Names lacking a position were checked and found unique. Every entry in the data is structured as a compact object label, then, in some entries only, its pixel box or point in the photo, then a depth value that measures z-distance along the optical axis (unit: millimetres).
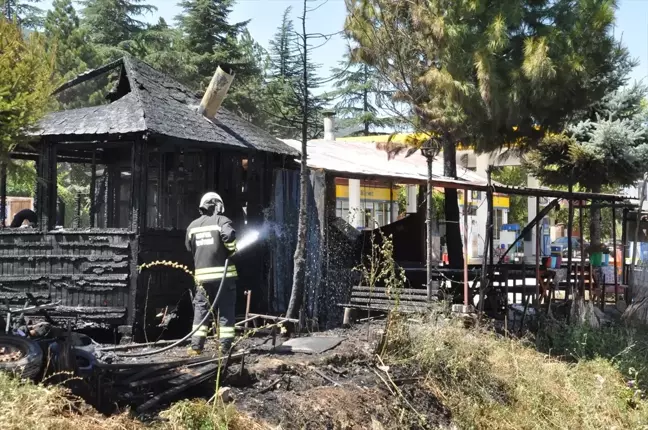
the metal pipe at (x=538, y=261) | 11414
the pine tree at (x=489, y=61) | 12344
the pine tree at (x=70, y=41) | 27828
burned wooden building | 8906
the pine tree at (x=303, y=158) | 9711
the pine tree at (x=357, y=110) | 42375
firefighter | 7797
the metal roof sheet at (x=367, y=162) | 11242
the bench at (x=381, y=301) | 9594
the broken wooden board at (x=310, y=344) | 8297
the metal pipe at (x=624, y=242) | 14797
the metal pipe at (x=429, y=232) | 9703
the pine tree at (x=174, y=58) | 29648
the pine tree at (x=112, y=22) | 34656
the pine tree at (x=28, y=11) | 33625
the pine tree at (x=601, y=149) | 14664
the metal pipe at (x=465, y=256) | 9980
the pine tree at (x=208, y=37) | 29688
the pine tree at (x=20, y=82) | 5660
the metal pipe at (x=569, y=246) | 12180
